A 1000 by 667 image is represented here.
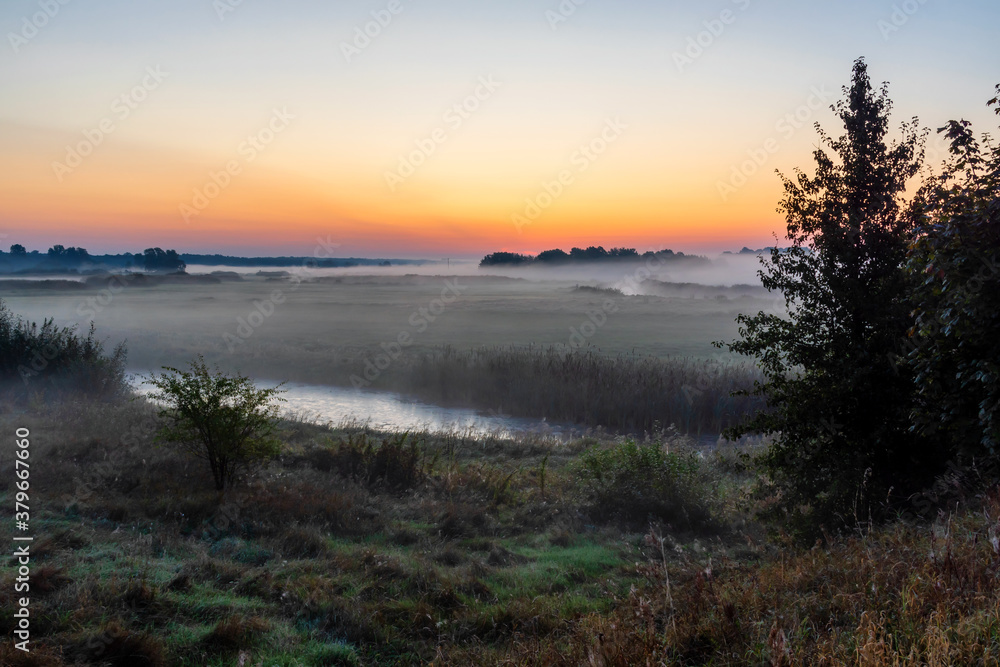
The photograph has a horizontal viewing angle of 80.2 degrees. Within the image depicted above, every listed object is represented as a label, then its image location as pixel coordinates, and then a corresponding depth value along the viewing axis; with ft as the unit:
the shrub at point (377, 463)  42.96
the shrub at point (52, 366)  67.00
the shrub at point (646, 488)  37.17
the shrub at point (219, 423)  36.35
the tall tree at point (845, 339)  28.96
